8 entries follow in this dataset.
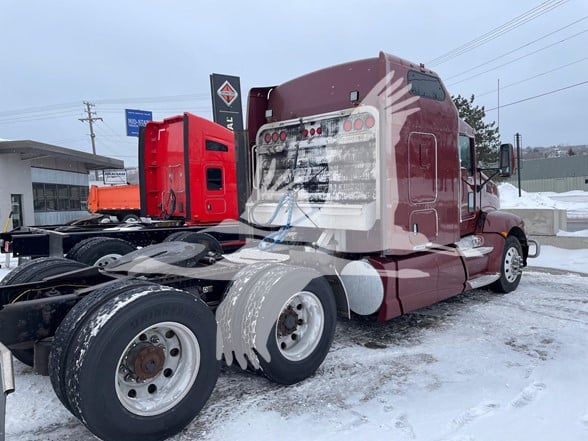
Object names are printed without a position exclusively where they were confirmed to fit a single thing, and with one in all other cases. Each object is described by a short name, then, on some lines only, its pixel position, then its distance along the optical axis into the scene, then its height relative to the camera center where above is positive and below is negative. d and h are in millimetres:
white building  22000 +1248
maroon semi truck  3049 -639
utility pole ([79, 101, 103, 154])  52078 +9431
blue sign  25766 +4750
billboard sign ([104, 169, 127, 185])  41375 +2293
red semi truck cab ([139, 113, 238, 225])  9602 +631
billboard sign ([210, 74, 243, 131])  12260 +2635
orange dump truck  20453 +76
